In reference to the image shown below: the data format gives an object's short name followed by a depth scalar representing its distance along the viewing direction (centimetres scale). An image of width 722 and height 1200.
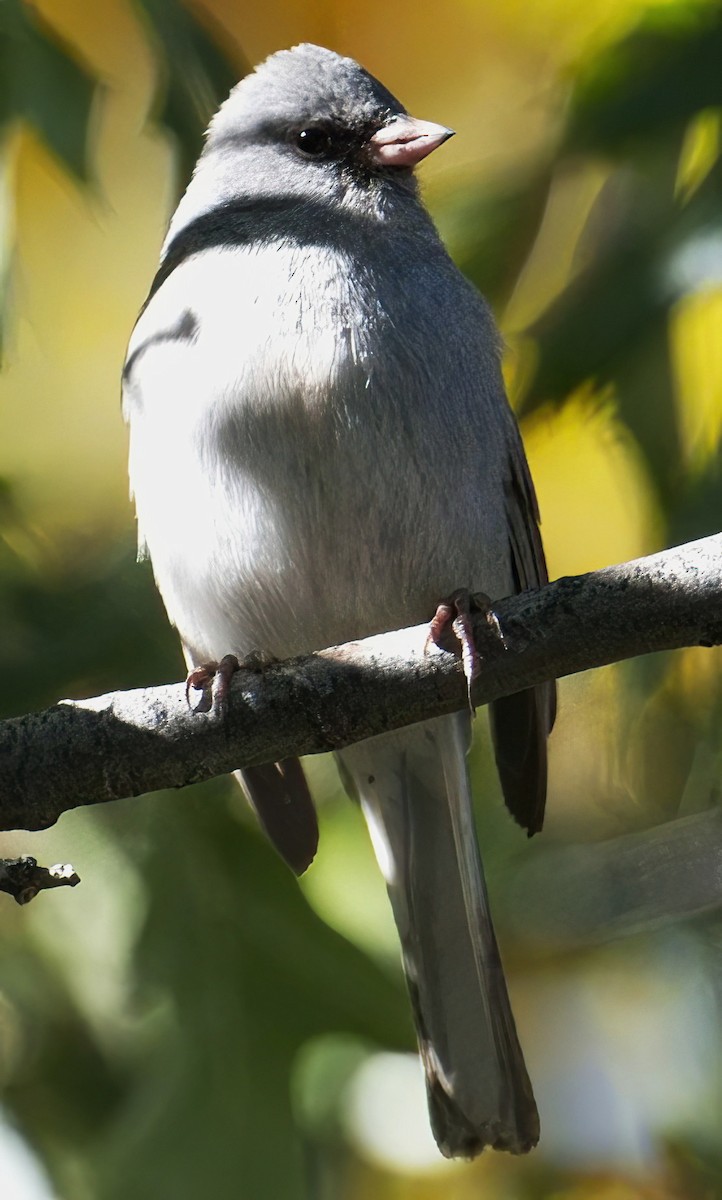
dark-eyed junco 566
